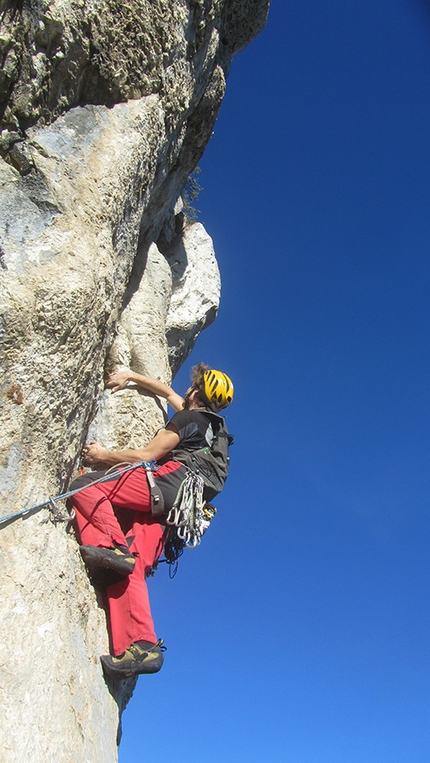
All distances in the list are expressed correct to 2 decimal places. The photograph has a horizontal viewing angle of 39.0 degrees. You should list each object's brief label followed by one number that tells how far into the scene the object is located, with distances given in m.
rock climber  4.14
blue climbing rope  3.71
